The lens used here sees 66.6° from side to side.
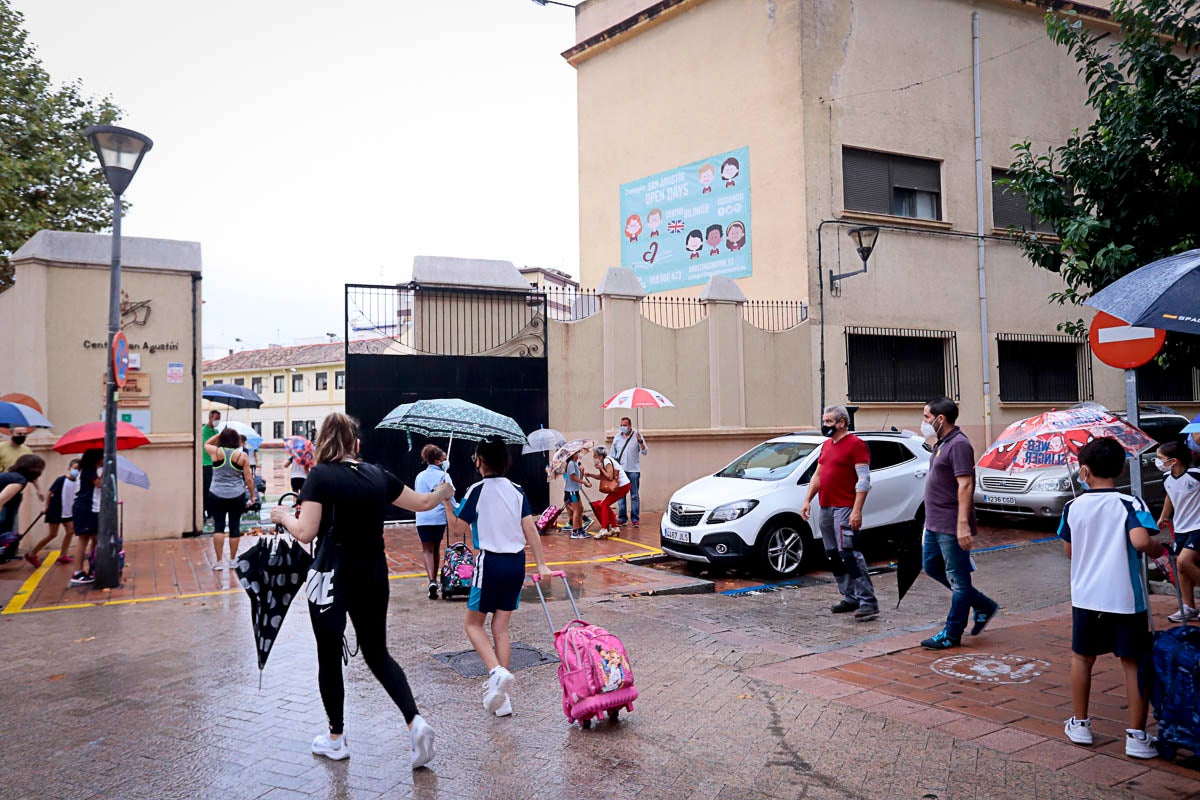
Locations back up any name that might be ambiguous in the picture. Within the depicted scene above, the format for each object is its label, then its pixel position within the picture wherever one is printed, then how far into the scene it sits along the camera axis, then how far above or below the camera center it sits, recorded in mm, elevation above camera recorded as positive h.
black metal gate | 14727 +1132
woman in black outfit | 4551 -601
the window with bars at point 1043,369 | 20219 +1285
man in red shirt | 8281 -682
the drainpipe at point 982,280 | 19562 +3128
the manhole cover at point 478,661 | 6571 -1724
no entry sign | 5883 +545
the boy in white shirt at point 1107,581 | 4609 -801
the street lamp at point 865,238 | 15789 +3272
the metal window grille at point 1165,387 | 21531 +884
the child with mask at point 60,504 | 11164 -843
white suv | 10547 -918
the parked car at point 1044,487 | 13664 -954
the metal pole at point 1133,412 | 6184 +89
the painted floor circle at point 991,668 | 6191 -1708
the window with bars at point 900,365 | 18625 +1287
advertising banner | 19203 +4537
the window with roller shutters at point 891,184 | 18547 +5032
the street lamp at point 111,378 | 9812 +622
